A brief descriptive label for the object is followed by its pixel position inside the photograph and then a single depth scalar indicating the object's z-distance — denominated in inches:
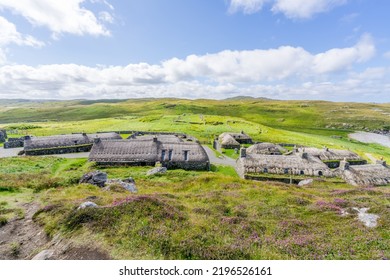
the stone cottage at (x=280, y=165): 1720.0
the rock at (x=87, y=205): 646.5
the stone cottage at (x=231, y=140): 2918.3
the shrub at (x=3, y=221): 650.0
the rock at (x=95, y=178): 1180.5
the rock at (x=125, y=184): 1095.3
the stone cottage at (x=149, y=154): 1903.3
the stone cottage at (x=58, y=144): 2313.9
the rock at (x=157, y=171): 1636.3
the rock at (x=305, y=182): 1555.5
